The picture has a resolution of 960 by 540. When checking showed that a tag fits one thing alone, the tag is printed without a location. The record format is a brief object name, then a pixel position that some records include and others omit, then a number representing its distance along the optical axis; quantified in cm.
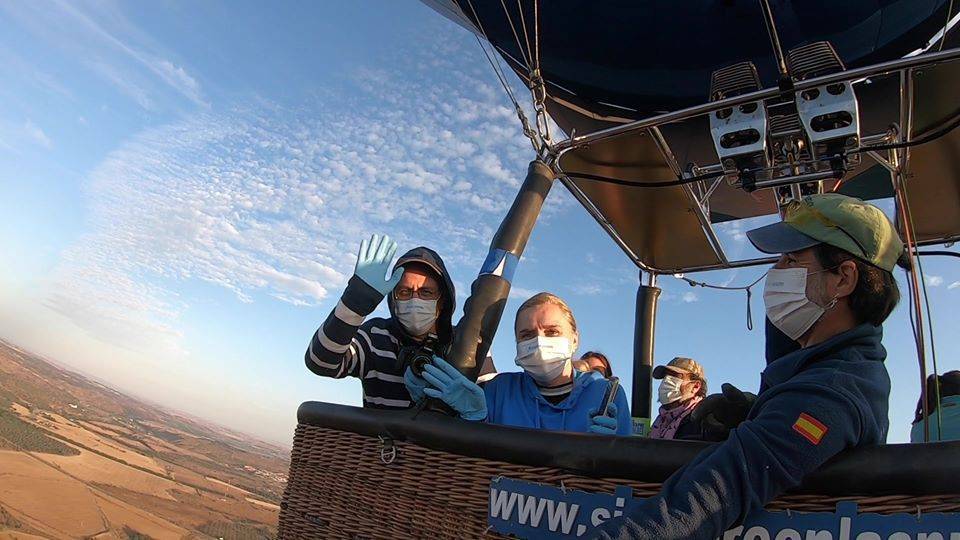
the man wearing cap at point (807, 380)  63
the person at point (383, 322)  137
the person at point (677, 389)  272
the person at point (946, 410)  151
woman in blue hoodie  142
